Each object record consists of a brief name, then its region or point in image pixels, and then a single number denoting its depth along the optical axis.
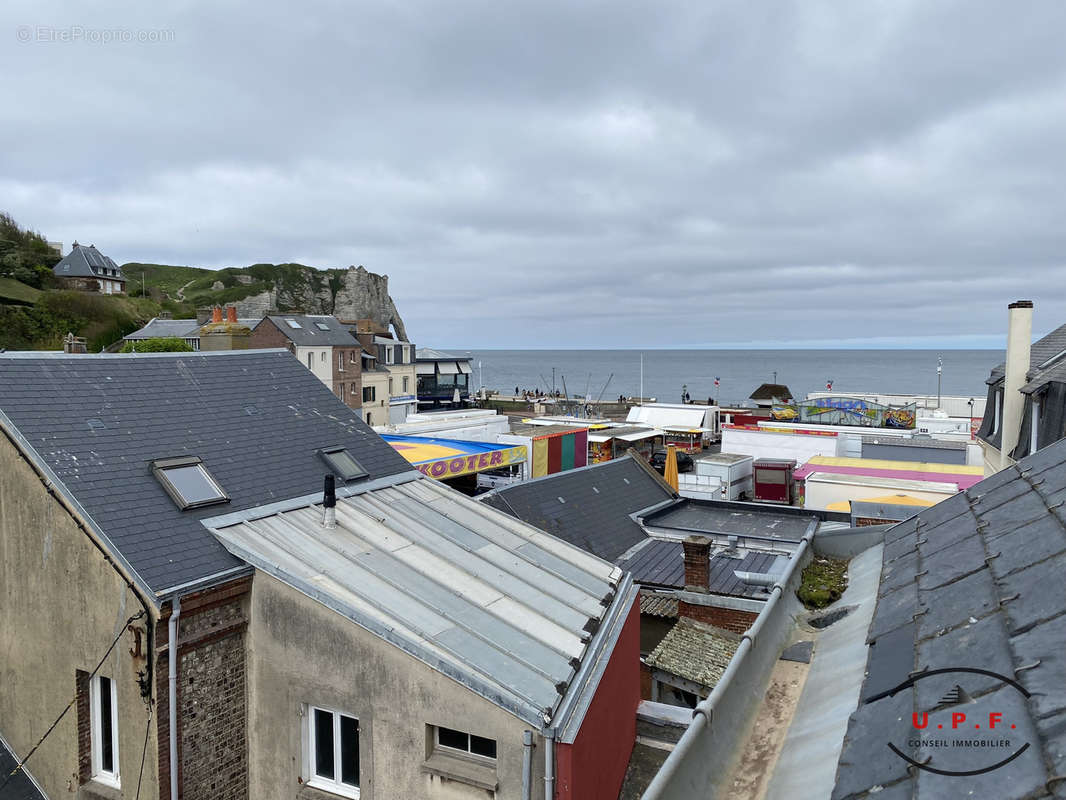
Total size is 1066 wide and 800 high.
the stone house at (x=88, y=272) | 90.56
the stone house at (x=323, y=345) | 57.88
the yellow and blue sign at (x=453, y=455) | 29.86
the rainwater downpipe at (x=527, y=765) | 8.11
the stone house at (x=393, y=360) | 74.31
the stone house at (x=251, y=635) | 8.80
